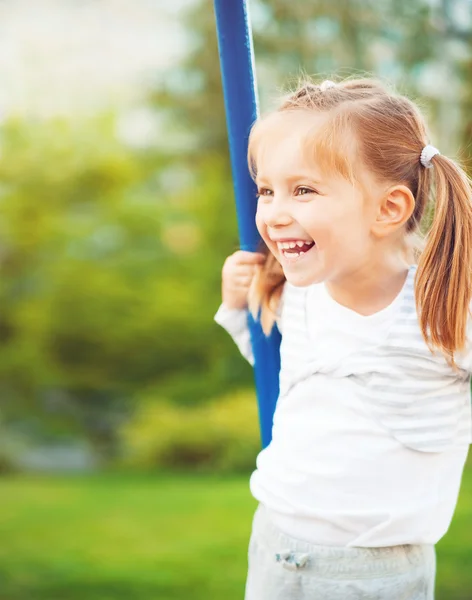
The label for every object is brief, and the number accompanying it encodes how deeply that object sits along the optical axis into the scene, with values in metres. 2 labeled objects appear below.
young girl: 1.27
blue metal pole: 1.36
